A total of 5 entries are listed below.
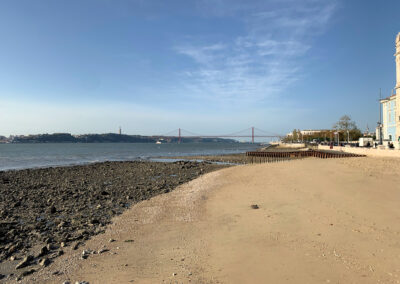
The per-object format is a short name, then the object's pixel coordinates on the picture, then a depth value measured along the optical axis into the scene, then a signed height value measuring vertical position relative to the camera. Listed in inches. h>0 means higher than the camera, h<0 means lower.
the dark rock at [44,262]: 231.8 -106.0
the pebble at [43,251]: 255.4 -106.6
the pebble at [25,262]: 231.5 -107.0
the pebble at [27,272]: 215.6 -107.0
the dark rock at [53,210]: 427.5 -109.7
